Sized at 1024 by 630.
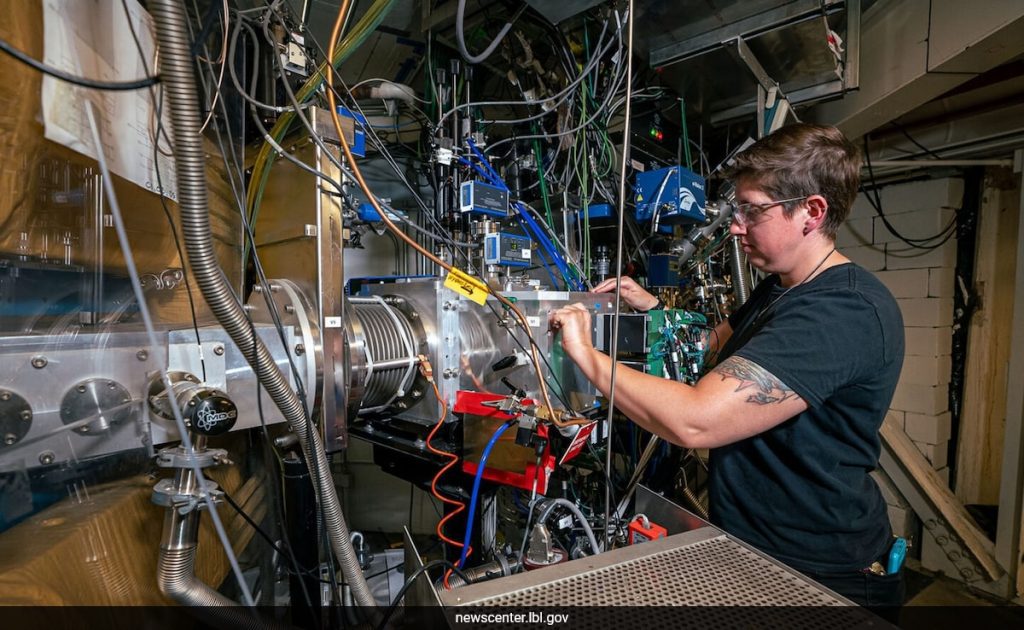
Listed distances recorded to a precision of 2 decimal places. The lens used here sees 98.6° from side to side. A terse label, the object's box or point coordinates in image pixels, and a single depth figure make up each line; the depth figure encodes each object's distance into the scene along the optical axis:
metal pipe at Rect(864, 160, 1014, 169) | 2.62
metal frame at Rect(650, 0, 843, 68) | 1.54
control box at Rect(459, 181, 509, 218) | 1.53
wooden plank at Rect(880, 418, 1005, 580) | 2.51
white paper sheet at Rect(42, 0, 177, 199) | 0.51
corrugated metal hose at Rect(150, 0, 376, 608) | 0.43
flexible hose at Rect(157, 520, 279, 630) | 0.58
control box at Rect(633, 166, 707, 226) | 1.85
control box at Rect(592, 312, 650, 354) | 1.42
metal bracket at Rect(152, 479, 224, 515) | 0.57
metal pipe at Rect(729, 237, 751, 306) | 2.18
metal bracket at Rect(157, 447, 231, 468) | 0.56
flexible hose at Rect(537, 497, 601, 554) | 0.96
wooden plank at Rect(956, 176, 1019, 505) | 2.79
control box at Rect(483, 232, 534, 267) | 1.53
